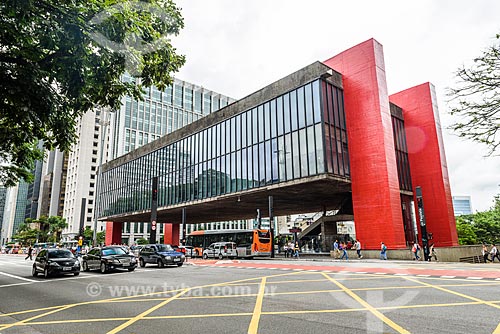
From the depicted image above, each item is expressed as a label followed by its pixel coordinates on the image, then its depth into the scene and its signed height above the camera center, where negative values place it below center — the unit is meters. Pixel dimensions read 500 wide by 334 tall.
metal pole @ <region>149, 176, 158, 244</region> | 28.80 +2.14
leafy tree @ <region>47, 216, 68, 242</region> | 89.50 +4.18
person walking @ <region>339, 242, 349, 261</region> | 27.10 -1.50
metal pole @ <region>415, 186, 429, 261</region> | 24.78 +0.66
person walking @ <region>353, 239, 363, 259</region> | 27.40 -1.17
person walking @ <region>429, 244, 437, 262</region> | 25.41 -1.51
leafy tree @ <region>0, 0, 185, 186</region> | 7.96 +4.92
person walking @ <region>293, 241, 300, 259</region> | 31.34 -1.35
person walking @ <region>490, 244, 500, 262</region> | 29.52 -1.73
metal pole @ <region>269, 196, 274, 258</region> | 31.10 +1.48
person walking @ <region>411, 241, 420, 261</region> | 25.50 -1.29
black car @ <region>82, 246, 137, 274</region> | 18.83 -1.08
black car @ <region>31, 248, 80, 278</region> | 17.12 -1.09
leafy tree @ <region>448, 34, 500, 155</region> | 9.91 +4.26
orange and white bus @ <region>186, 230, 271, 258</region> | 33.69 -0.25
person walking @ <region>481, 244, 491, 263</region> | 27.78 -1.87
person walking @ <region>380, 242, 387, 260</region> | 25.64 -1.33
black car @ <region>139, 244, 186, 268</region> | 22.56 -1.12
